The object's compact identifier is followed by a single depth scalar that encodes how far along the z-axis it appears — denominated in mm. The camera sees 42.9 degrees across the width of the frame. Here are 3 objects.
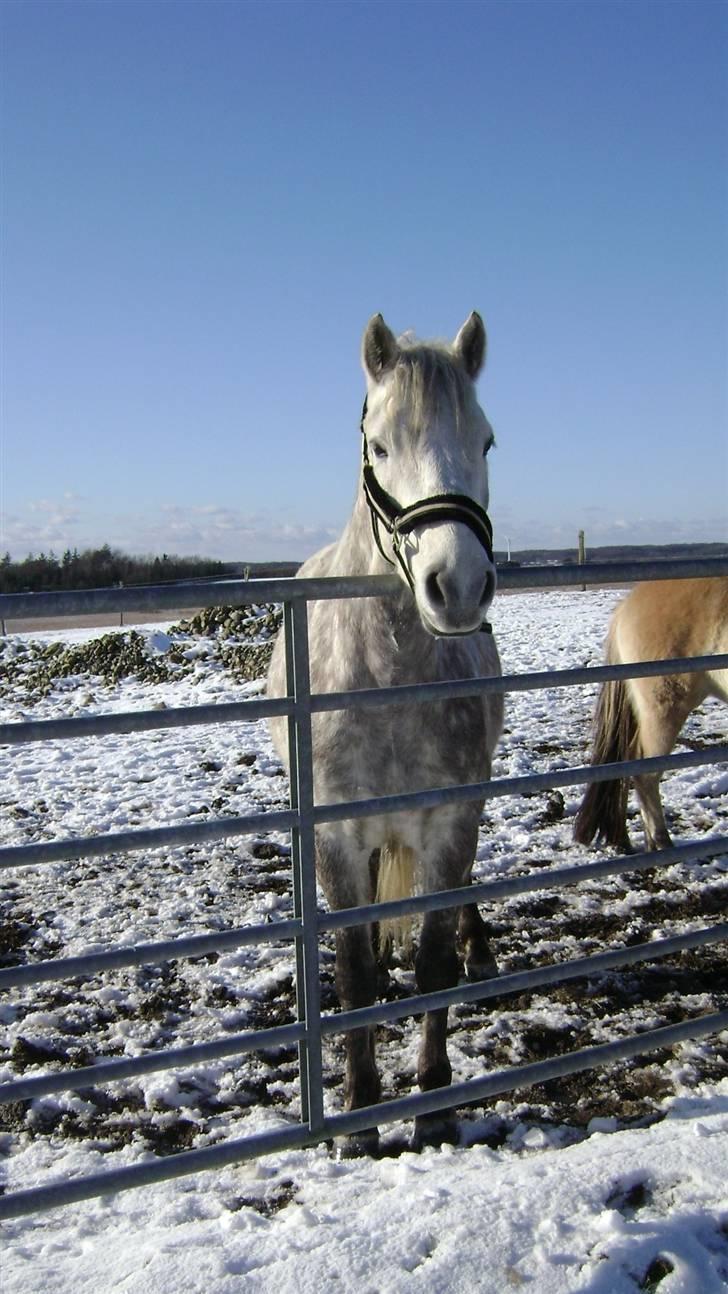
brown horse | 5305
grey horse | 2225
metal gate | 1938
